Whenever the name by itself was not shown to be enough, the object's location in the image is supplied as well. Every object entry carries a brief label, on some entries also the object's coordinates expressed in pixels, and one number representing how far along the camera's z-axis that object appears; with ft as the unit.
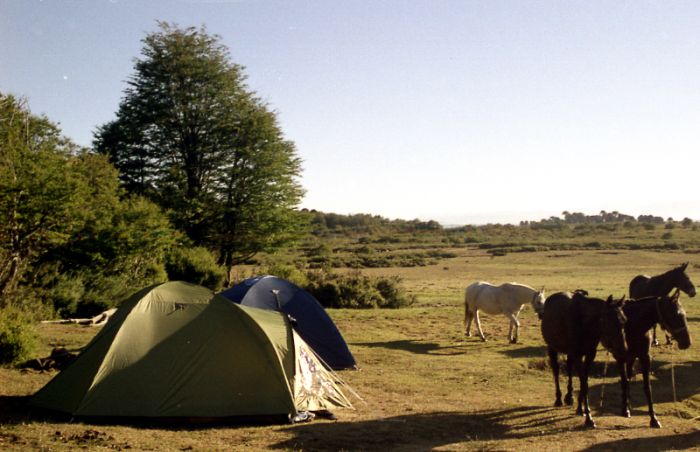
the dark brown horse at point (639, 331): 38.65
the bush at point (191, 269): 95.25
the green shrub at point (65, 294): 73.00
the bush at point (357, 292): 99.35
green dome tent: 35.14
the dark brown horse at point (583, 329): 36.91
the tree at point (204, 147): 109.19
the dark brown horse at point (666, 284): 61.26
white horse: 67.51
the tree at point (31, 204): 66.44
